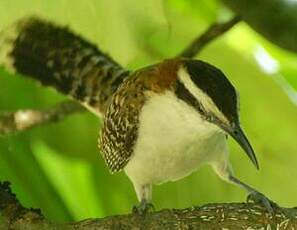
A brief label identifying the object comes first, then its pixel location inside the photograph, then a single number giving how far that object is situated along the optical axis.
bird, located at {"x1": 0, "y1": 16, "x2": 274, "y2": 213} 2.57
